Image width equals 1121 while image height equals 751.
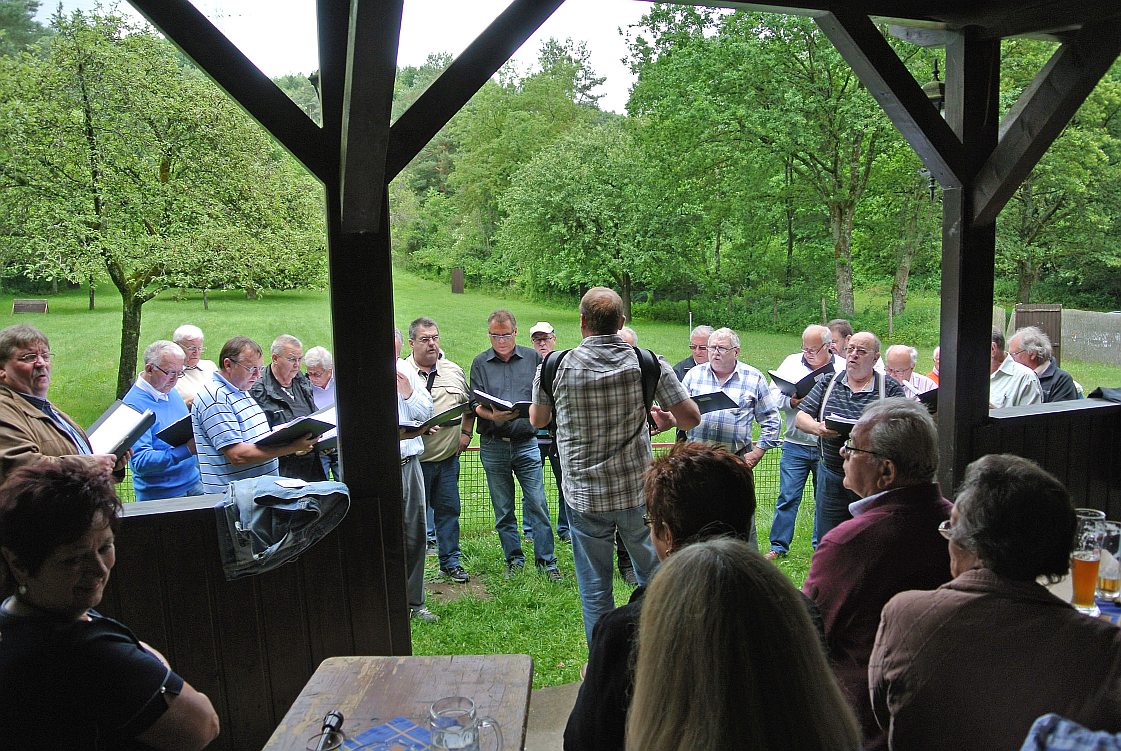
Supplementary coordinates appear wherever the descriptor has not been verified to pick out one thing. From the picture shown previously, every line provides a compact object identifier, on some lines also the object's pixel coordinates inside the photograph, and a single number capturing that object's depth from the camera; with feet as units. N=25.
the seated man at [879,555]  6.77
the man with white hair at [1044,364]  17.65
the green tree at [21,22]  42.50
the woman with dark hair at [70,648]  4.78
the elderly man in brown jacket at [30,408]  9.01
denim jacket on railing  9.29
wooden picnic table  6.09
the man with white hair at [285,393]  13.65
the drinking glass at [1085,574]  7.32
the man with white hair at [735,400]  15.31
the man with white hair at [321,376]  15.31
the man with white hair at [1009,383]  17.15
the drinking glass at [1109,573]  7.69
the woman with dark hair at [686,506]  5.21
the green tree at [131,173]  39.47
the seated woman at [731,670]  3.59
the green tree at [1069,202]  59.67
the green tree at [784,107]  58.08
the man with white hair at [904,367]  16.17
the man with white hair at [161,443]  12.71
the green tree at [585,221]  65.10
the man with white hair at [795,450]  16.11
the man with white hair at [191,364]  16.24
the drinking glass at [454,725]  5.53
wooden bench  45.65
